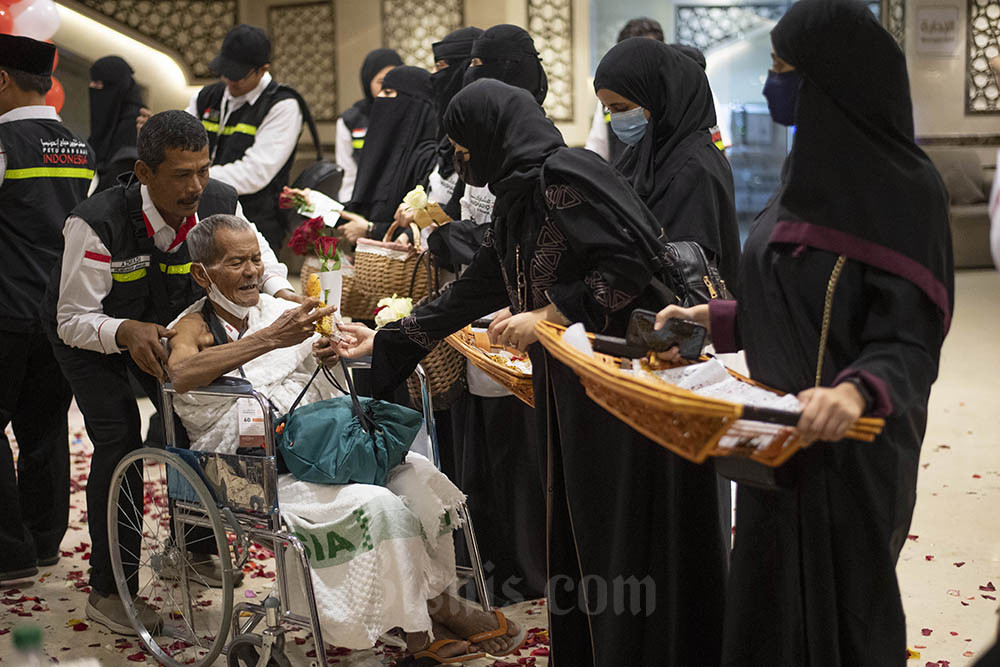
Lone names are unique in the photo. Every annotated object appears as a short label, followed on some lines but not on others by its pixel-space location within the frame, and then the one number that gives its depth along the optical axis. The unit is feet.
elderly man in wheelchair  8.66
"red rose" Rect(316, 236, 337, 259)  9.79
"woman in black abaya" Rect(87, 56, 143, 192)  20.31
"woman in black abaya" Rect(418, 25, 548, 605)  11.50
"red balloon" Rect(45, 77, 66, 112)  16.60
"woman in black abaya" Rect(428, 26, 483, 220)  12.93
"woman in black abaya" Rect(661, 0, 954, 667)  5.91
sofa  33.30
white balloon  14.03
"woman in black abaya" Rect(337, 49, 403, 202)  19.42
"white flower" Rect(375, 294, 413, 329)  10.85
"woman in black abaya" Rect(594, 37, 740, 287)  9.25
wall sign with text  31.35
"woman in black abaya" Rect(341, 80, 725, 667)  7.63
